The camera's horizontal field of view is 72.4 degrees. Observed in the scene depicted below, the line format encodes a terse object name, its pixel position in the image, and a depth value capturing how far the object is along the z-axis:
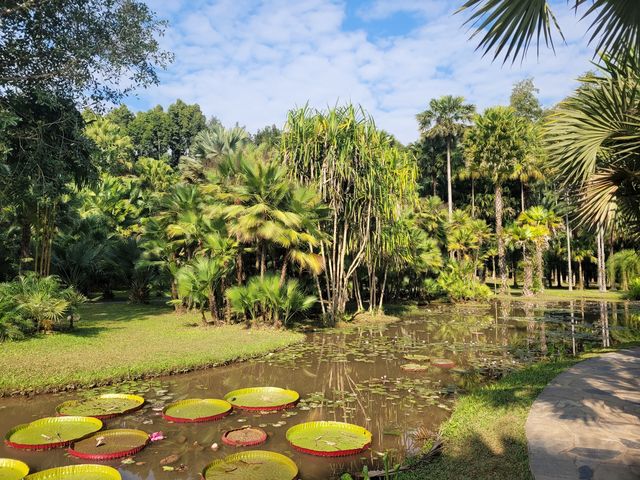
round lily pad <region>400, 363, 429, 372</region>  8.43
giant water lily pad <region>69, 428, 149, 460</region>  4.36
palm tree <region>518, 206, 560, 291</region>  27.16
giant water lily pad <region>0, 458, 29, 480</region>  3.77
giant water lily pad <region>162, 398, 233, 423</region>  5.47
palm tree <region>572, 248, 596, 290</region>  34.66
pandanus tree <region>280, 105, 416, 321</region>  14.33
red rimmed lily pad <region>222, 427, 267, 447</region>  4.77
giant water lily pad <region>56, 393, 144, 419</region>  5.51
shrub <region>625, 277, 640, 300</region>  24.00
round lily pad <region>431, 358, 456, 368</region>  8.79
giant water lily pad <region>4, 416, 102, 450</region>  4.57
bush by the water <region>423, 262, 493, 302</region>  23.11
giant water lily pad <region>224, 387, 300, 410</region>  6.05
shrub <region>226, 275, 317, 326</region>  12.12
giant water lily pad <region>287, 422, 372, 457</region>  4.58
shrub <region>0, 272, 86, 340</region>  8.82
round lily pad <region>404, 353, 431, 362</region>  9.36
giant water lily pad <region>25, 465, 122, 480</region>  3.80
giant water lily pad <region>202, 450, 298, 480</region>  3.97
